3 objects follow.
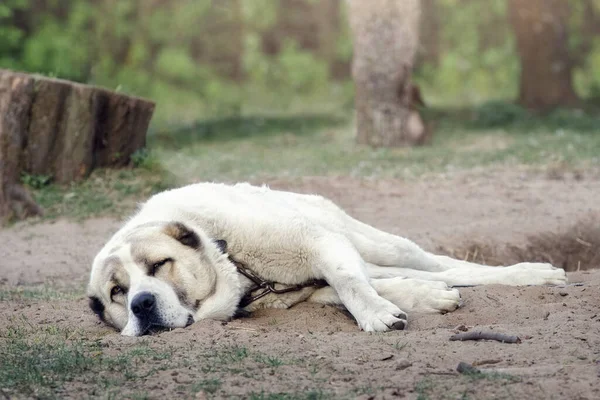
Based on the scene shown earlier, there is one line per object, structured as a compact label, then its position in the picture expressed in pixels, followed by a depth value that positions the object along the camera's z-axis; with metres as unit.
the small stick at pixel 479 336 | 7.95
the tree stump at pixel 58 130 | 16.48
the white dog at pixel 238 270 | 9.01
